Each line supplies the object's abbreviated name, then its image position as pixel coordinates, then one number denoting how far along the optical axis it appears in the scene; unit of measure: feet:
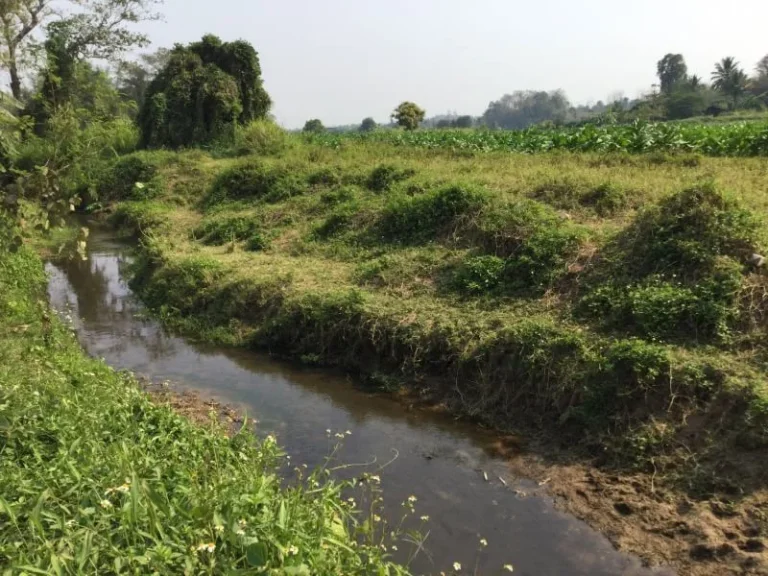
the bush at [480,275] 27.73
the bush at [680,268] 21.59
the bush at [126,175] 68.74
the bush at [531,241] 27.22
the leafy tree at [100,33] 97.81
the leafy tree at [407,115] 120.57
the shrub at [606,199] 31.53
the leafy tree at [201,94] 85.25
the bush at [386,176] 44.21
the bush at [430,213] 33.86
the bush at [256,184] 50.85
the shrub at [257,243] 40.73
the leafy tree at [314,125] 158.40
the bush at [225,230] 44.05
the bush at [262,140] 69.97
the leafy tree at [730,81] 182.40
